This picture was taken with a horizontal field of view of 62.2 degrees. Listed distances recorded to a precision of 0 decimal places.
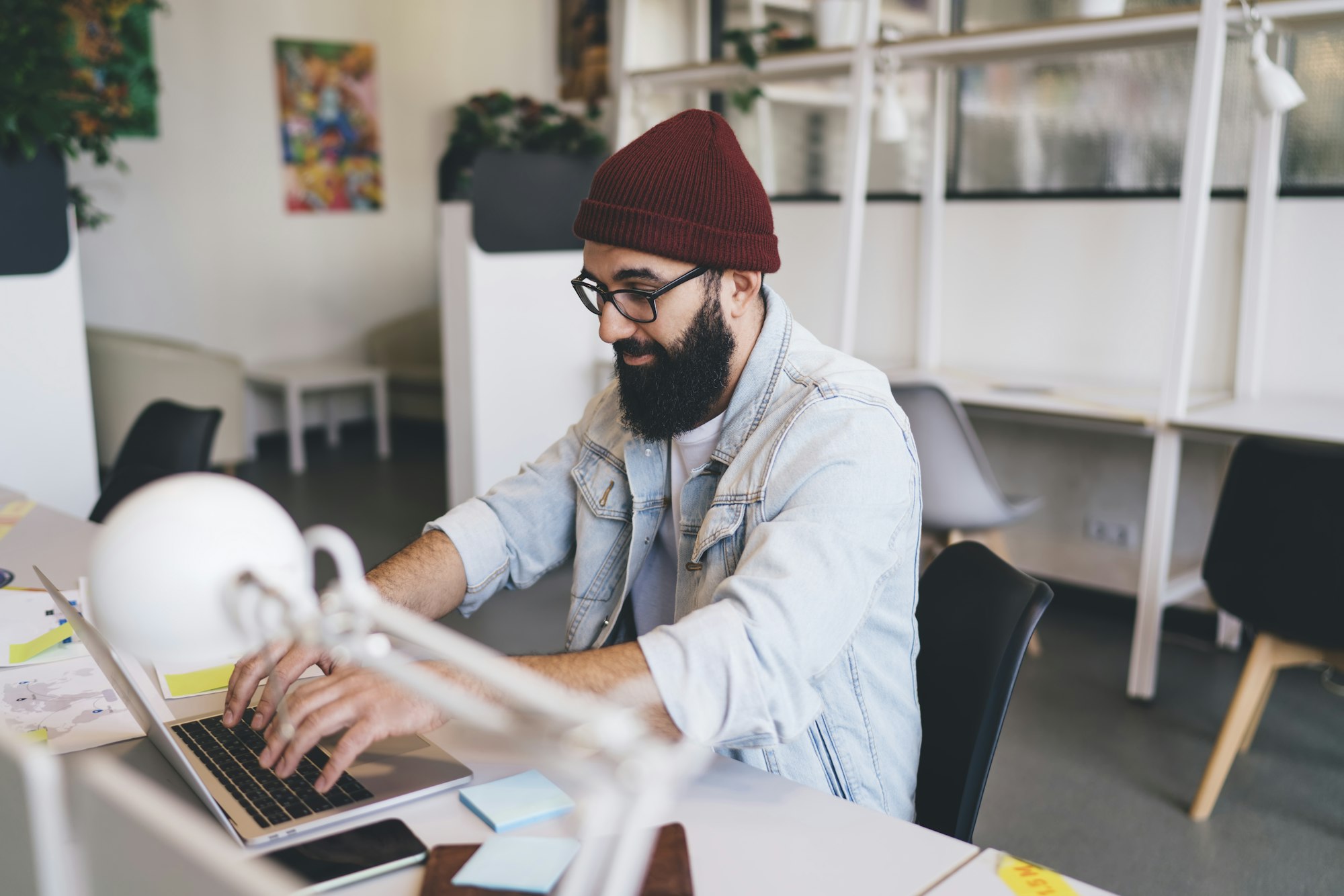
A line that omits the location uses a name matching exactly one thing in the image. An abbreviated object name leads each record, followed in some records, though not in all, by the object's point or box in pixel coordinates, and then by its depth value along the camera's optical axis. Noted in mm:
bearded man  1042
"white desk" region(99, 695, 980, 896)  919
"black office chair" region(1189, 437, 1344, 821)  2205
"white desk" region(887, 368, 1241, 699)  2949
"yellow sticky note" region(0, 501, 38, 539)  2074
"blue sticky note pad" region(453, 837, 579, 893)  882
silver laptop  989
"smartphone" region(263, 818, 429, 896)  909
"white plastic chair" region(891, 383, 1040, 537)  2949
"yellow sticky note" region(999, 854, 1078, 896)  904
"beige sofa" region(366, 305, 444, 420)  6699
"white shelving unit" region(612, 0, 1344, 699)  2812
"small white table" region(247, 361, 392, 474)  5758
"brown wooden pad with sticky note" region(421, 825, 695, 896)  876
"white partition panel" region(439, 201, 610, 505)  3879
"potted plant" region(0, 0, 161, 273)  3053
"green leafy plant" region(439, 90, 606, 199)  4676
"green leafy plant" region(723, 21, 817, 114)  3795
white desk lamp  448
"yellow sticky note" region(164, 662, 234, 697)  1301
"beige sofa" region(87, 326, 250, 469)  4980
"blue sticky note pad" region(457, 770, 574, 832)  1002
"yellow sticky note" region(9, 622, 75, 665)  1416
